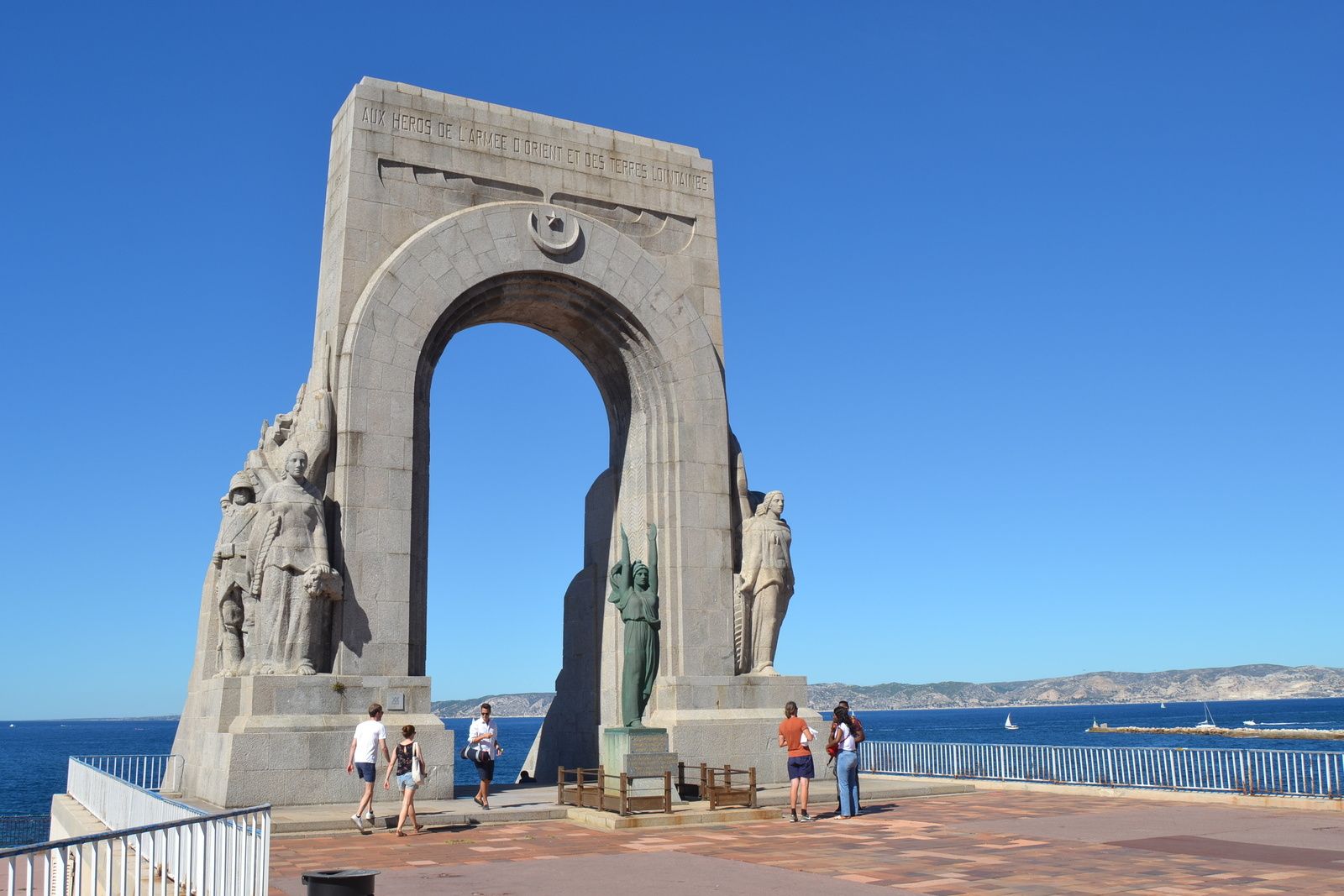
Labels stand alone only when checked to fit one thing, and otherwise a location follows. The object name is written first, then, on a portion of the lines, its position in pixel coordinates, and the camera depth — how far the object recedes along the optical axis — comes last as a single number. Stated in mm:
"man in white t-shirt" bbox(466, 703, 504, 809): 16500
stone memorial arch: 17469
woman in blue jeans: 15758
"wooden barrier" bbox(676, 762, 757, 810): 15531
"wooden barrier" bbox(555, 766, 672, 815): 14961
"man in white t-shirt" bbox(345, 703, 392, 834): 14164
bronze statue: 16891
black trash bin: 7905
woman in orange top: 15664
